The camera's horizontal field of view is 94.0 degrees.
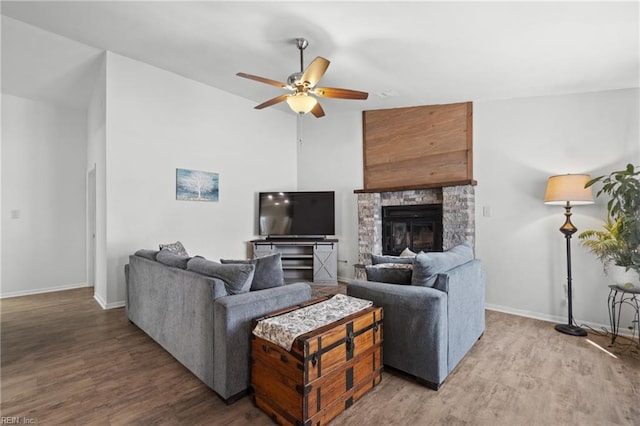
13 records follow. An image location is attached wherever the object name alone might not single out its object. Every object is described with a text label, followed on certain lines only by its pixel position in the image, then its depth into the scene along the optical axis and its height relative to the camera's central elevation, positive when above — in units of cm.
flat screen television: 523 -3
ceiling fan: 275 +123
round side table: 297 -99
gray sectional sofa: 184 -67
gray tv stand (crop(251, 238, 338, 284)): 498 -70
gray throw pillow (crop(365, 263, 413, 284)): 236 -49
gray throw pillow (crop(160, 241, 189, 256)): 349 -42
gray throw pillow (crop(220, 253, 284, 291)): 221 -45
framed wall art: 429 +42
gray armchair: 201 -76
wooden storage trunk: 155 -90
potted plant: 269 -21
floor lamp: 303 +14
